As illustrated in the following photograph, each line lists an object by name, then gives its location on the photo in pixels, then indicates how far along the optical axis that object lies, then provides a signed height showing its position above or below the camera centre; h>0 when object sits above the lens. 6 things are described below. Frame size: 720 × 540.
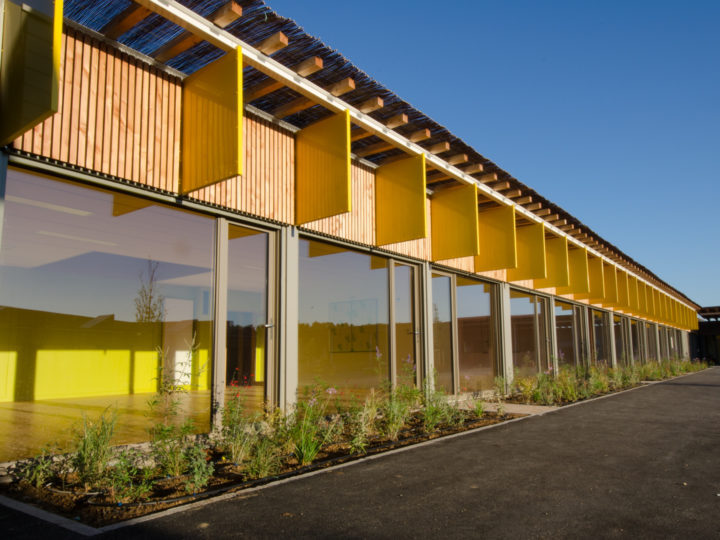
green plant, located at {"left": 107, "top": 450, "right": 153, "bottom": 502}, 3.66 -1.04
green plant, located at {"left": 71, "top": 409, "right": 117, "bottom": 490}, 3.93 -0.87
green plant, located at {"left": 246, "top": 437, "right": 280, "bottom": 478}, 4.35 -1.04
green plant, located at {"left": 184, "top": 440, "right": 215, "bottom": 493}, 3.88 -1.03
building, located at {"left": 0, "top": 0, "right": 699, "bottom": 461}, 4.54 +1.44
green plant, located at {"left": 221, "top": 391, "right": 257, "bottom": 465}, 4.83 -0.90
